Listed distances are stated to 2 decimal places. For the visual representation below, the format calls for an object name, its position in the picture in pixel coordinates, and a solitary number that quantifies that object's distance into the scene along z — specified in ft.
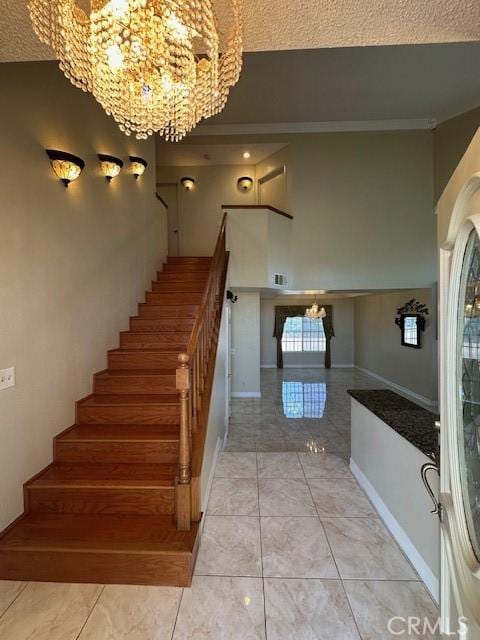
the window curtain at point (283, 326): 36.01
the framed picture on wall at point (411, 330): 22.27
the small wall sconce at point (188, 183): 23.32
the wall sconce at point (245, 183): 23.18
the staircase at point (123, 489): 6.13
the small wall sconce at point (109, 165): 11.16
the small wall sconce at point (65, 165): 8.43
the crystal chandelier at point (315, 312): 31.23
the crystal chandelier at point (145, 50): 4.11
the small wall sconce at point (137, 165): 13.85
